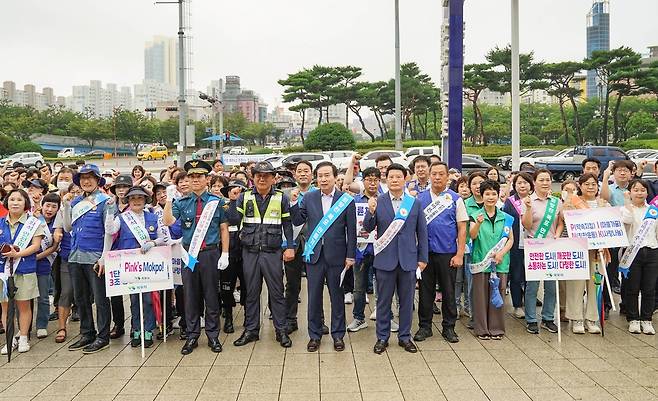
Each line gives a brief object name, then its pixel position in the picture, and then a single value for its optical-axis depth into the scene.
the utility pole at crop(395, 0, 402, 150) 22.38
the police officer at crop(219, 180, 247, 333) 6.50
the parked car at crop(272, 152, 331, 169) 27.87
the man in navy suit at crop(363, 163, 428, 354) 5.48
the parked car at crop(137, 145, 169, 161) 53.06
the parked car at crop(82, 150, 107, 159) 54.77
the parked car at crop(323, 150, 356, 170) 29.34
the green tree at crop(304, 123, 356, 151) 37.75
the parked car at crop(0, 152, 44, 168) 38.41
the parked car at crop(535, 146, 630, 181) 27.27
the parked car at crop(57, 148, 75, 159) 51.86
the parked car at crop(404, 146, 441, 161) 29.02
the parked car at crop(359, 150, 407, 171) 24.77
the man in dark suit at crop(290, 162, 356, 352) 5.57
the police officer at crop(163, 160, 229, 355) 5.65
